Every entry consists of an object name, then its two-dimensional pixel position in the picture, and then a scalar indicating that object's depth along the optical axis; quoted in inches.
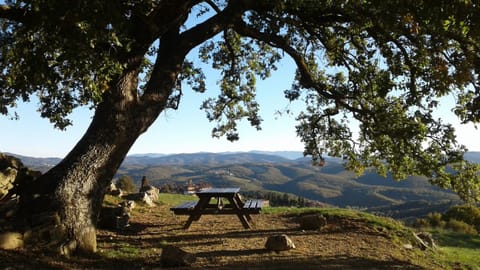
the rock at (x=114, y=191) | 678.9
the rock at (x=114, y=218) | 442.9
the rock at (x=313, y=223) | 480.1
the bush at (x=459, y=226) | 914.9
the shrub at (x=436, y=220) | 969.1
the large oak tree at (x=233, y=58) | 274.1
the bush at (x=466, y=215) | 1093.1
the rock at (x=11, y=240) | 275.3
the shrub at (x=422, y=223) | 946.7
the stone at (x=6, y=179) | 411.4
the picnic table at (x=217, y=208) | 454.0
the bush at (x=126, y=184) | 942.3
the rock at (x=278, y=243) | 351.6
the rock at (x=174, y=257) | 293.4
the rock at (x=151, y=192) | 721.0
